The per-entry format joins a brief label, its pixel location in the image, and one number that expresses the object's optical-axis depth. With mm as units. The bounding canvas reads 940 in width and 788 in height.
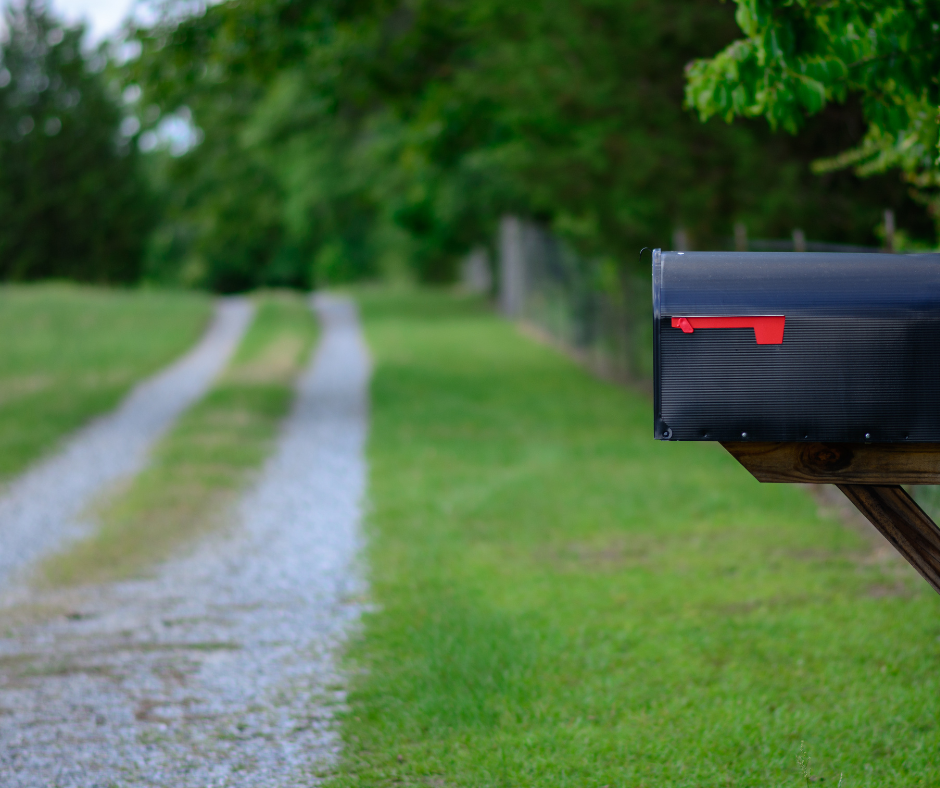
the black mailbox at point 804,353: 6199
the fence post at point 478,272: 73125
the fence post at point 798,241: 16062
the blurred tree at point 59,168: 100562
